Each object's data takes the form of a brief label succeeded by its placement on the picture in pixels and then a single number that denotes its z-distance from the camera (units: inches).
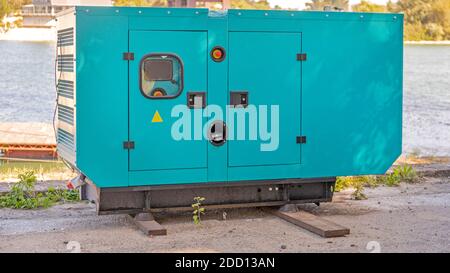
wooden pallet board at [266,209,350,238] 304.8
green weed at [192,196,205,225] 323.8
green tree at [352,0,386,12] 1736.0
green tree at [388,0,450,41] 1978.3
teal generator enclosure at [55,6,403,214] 307.4
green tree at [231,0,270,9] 1563.2
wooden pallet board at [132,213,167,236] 304.8
